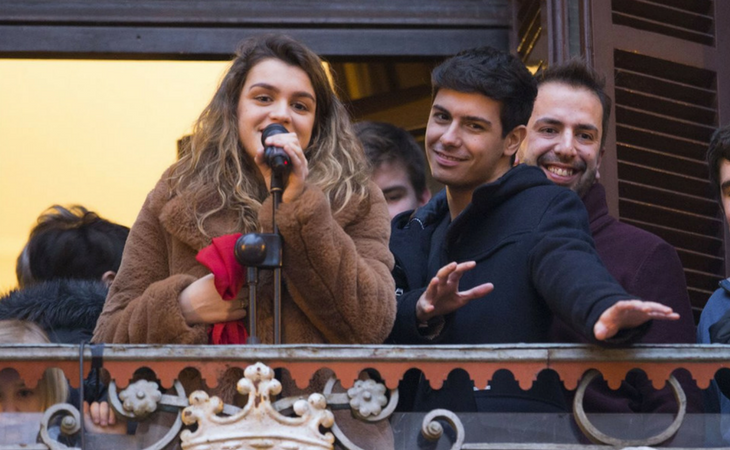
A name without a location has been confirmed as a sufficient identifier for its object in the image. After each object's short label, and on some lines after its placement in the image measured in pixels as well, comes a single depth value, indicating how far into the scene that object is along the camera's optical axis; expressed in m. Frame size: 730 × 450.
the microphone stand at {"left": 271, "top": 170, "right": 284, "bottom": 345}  8.95
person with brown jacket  9.30
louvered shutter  13.67
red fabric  9.33
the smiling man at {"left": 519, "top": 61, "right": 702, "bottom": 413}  10.27
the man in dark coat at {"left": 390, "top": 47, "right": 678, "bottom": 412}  9.07
